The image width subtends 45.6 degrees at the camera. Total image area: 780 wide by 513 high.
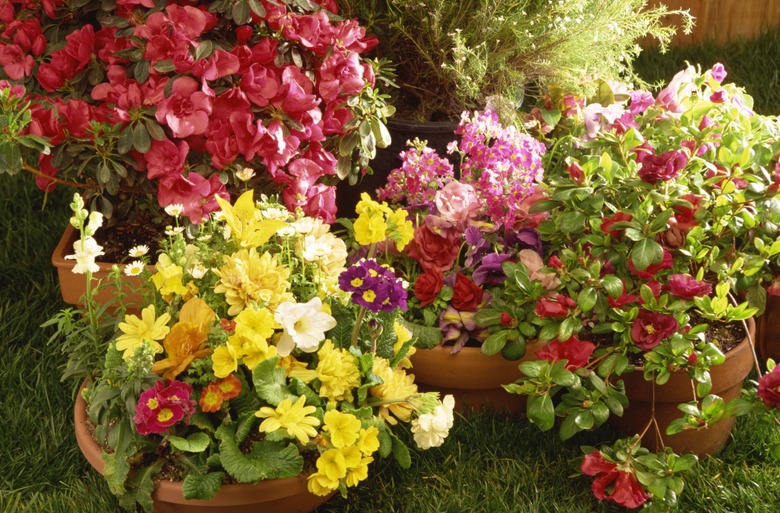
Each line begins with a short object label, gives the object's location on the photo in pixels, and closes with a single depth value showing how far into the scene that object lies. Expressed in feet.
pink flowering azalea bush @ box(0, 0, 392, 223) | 6.23
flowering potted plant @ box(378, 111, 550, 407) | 6.41
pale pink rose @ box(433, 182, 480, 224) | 6.58
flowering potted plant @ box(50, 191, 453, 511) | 5.24
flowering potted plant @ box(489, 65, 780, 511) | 5.59
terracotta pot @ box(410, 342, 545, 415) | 6.38
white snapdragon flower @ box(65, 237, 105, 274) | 5.49
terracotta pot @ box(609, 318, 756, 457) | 6.07
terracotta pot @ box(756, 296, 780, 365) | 6.88
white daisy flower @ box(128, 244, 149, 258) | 5.71
